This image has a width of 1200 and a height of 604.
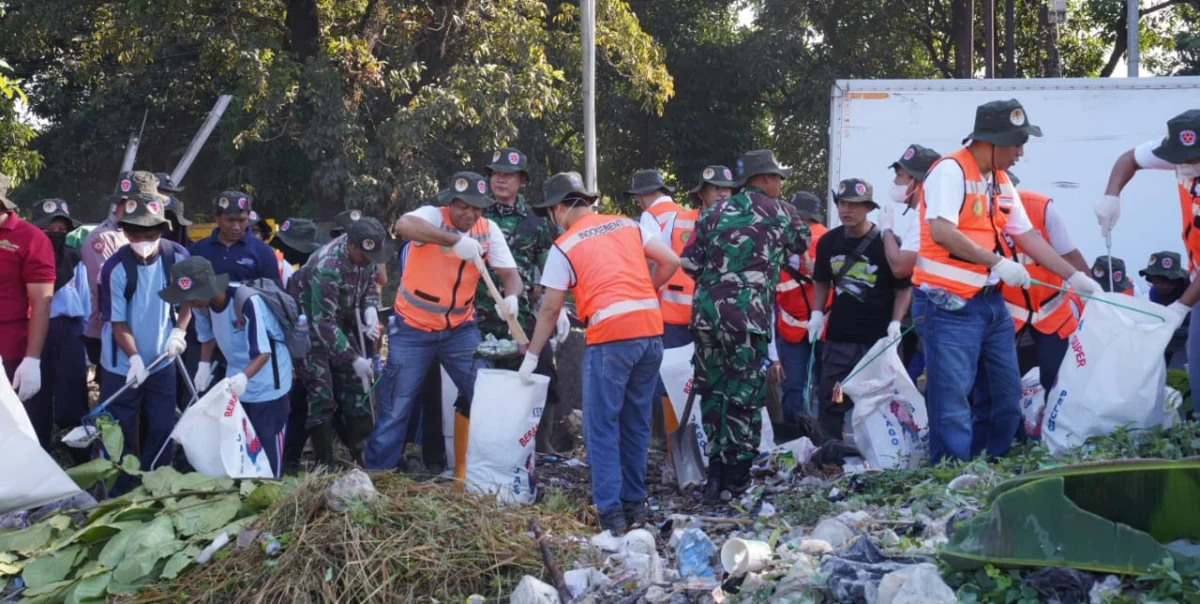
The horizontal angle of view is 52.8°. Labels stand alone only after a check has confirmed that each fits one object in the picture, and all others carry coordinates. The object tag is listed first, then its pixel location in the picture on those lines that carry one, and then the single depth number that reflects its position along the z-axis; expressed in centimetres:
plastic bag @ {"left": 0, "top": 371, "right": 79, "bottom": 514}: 532
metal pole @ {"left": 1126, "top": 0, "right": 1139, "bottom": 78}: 1527
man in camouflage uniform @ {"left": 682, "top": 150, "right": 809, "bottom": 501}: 621
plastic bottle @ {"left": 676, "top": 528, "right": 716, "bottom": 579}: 455
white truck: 945
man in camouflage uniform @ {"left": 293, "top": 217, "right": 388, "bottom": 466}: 697
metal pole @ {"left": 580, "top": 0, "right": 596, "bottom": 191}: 1133
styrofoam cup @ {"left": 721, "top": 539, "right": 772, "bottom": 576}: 423
